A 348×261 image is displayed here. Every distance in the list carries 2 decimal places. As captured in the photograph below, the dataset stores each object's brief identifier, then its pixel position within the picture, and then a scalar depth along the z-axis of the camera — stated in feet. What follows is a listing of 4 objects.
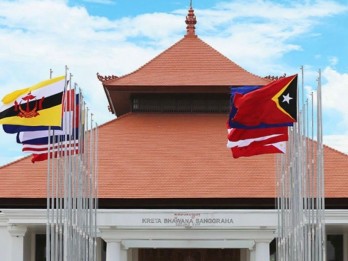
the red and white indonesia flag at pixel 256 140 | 96.64
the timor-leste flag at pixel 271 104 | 93.86
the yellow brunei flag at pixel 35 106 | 93.30
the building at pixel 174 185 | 120.78
